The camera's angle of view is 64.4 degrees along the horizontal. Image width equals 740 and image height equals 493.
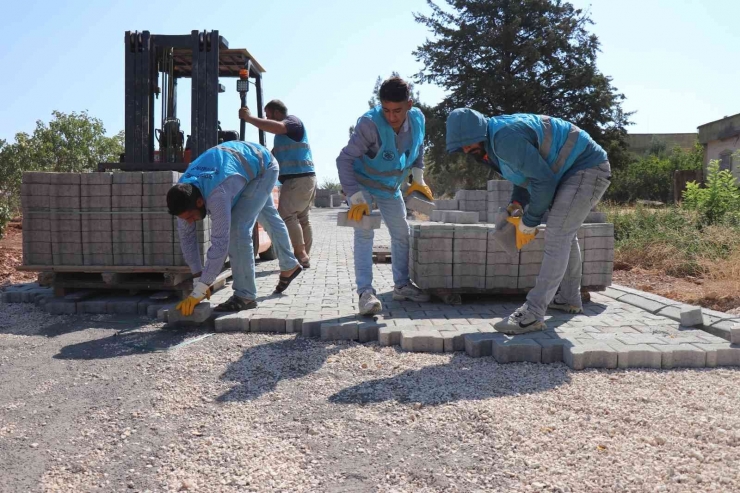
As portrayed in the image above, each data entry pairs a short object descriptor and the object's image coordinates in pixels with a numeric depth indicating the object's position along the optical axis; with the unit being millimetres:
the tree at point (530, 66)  25375
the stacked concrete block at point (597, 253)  5223
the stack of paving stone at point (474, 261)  5156
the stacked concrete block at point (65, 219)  5191
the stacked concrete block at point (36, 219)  5176
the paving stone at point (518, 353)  3771
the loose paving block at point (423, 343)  4016
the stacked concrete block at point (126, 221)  5164
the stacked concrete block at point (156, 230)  5137
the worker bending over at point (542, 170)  3822
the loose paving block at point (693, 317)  4293
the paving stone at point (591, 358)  3613
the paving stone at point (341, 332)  4273
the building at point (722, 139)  23578
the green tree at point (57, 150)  18125
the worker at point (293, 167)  6598
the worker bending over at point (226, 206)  4277
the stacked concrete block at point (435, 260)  5164
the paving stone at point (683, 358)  3662
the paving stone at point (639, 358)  3648
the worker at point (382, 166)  4441
